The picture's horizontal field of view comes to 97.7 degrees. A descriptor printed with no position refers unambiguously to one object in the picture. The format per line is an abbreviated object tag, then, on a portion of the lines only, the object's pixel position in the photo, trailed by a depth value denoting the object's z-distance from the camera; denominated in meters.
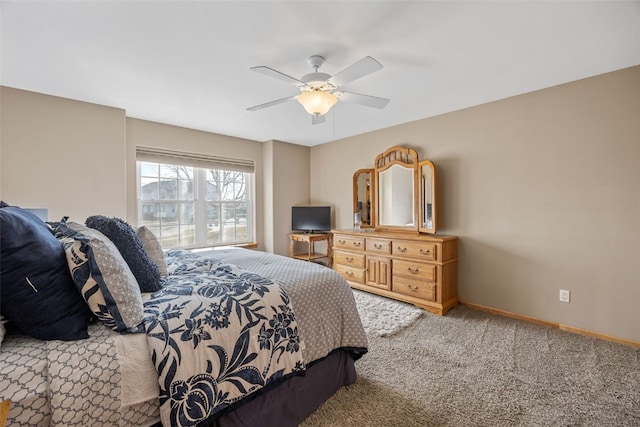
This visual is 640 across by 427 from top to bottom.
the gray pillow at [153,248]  1.74
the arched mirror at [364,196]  4.15
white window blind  3.72
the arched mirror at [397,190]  3.60
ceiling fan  1.87
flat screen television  4.75
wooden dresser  3.11
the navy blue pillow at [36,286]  0.97
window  3.88
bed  0.93
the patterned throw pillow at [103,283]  1.09
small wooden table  4.57
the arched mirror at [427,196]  3.35
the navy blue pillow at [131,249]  1.43
